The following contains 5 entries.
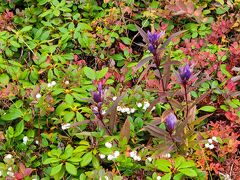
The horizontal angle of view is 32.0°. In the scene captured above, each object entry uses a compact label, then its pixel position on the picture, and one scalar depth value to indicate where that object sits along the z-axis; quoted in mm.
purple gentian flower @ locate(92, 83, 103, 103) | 2164
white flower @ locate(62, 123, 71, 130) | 2363
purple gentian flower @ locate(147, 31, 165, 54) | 2105
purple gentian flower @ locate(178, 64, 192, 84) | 2053
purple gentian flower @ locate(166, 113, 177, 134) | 2090
